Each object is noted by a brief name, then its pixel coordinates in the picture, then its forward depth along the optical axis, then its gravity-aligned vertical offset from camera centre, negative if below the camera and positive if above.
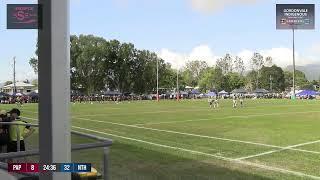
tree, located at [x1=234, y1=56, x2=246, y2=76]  162.44 +8.04
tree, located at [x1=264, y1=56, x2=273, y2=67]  165.09 +9.87
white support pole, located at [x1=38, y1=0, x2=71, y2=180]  3.21 +0.07
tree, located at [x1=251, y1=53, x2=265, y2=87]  160.60 +9.21
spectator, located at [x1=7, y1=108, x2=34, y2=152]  10.33 -0.87
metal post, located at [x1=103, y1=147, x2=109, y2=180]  5.79 -0.82
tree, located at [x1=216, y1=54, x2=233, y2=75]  156.62 +8.45
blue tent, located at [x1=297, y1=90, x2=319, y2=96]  127.54 -0.48
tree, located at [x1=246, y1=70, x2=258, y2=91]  158.75 +3.53
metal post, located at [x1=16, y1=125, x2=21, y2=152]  9.60 -0.87
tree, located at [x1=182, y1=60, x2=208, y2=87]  161.38 +6.58
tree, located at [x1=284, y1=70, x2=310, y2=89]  170.62 +3.90
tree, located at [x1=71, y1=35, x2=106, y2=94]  111.31 +6.55
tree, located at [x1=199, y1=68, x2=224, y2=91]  145.50 +3.27
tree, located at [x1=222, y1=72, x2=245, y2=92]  146.38 +2.74
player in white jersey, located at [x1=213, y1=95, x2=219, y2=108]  56.49 -1.27
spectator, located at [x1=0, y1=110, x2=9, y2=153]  10.49 -0.90
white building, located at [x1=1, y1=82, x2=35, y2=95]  77.56 +0.53
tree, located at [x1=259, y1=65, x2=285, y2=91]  161.12 +4.50
